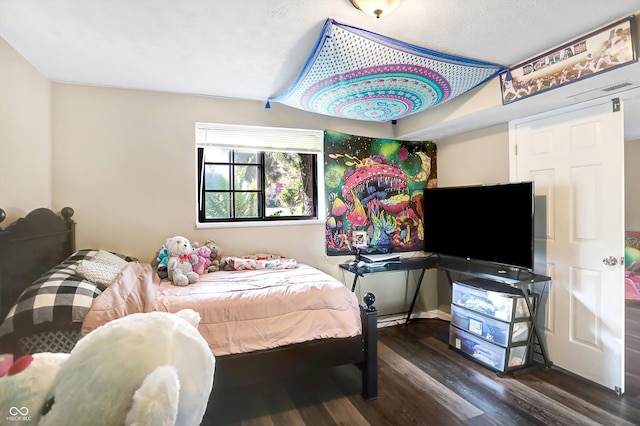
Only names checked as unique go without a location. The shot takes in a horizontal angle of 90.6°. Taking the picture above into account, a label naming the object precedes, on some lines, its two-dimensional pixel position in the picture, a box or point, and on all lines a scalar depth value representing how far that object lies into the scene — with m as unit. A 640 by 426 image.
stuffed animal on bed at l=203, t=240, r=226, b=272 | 2.70
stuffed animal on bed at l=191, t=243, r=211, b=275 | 2.56
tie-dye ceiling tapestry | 1.75
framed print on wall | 1.65
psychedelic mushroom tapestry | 3.31
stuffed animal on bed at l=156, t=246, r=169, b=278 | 2.49
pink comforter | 1.78
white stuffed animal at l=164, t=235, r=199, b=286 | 2.29
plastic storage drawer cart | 2.36
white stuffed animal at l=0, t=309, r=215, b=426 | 0.69
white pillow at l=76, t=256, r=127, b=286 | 1.82
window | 3.00
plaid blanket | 1.43
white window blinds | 2.93
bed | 1.46
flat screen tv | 2.43
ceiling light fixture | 1.47
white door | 2.15
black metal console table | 2.43
